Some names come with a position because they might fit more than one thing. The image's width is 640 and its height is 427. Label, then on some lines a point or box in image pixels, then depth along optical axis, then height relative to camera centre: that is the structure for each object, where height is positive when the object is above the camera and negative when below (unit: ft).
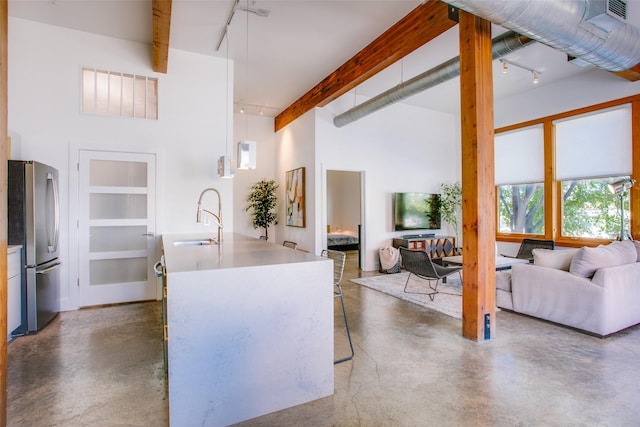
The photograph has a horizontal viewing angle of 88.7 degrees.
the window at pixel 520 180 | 21.11 +2.09
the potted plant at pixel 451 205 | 25.35 +0.46
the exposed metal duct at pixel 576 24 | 7.93 +5.15
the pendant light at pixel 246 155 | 11.91 +2.08
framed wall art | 22.75 +1.02
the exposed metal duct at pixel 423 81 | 12.18 +6.22
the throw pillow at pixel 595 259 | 10.86 -1.66
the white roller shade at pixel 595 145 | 17.28 +3.69
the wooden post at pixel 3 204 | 5.03 +0.14
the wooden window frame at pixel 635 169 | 16.46 +2.07
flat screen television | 23.34 +0.00
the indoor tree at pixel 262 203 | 25.27 +0.65
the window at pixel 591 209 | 17.66 +0.06
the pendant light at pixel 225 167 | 13.03 +1.79
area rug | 13.74 -4.02
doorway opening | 30.99 +0.24
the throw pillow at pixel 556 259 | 12.10 -1.81
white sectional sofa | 10.50 -2.65
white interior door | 13.94 -0.62
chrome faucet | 11.03 -0.58
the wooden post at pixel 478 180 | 10.18 +0.98
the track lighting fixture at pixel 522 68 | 16.02 +7.65
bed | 29.50 -2.75
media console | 22.27 -2.27
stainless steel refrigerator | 10.72 -0.59
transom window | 14.12 +5.29
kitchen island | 5.82 -2.38
